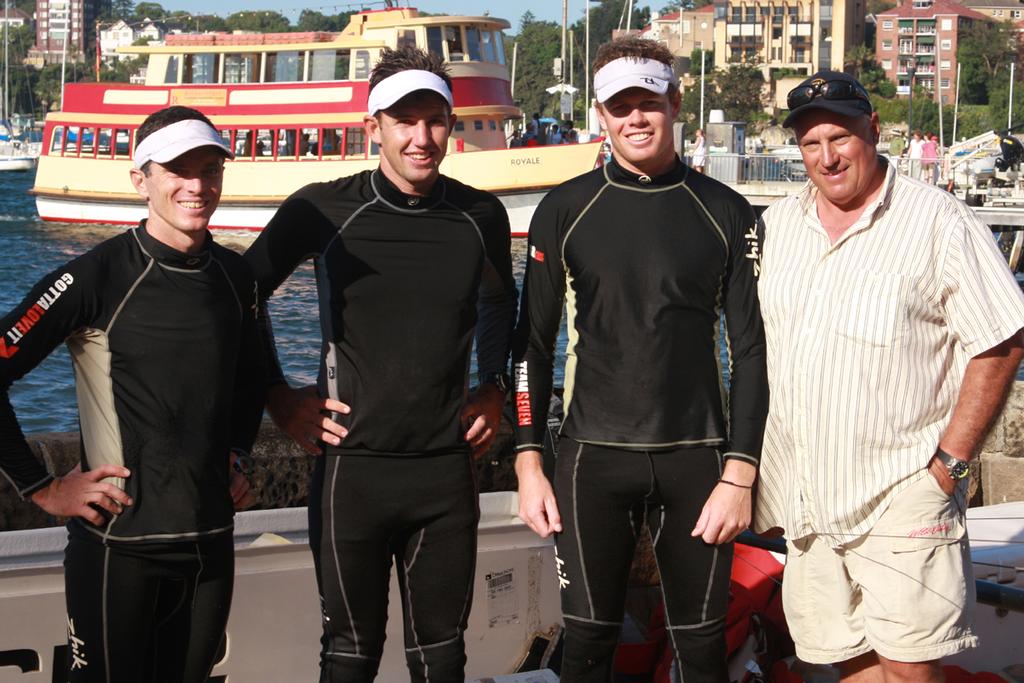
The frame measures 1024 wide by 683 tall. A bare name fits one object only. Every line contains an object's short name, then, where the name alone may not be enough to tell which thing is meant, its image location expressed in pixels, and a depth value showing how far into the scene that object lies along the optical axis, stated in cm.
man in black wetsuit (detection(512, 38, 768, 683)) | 330
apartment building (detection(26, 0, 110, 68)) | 18475
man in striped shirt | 316
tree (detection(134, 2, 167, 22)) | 18475
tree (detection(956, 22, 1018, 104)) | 10975
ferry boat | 2983
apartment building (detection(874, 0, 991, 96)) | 12244
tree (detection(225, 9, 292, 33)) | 15320
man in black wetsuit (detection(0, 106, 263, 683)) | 302
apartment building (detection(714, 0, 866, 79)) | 11956
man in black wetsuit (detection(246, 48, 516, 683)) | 335
